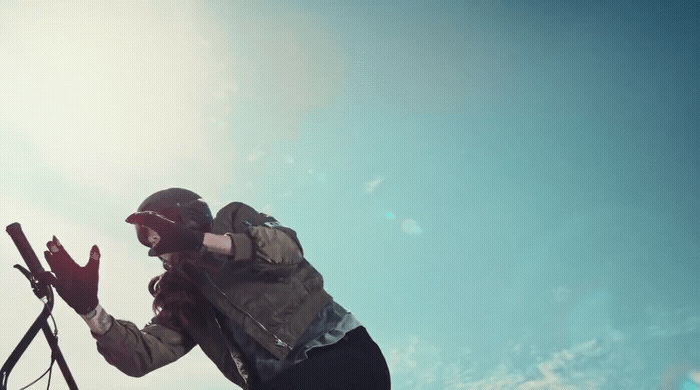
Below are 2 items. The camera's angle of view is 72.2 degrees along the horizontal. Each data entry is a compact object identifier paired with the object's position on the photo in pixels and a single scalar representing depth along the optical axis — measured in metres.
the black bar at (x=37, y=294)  3.49
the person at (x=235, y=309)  3.47
